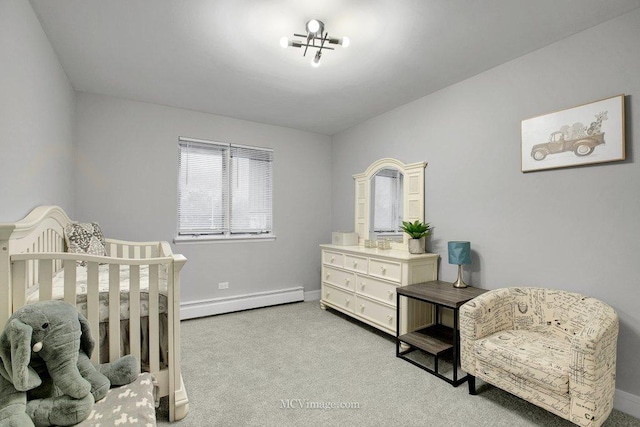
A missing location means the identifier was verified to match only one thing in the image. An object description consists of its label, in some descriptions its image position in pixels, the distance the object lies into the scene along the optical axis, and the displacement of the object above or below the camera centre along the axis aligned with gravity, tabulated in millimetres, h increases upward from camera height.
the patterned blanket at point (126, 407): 1193 -832
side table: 2240 -1031
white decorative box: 3893 -334
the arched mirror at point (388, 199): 3275 +175
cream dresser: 2836 -731
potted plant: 3039 -220
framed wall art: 1928 +546
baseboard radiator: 3607 -1167
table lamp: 2561 -334
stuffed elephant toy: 1147 -653
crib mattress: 1649 -478
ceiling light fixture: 1991 +1220
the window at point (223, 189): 3695 +296
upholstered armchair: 1555 -825
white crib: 1470 -470
